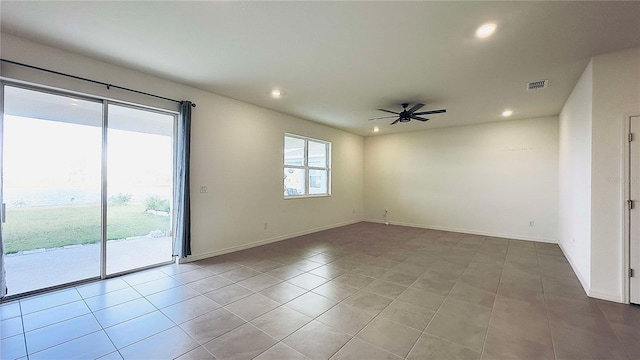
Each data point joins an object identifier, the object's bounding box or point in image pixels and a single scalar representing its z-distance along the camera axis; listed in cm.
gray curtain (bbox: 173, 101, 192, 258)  402
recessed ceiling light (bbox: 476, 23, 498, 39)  242
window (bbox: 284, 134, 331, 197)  611
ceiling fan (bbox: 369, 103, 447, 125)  464
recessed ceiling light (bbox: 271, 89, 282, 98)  429
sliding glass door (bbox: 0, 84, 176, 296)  293
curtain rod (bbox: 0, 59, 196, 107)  278
